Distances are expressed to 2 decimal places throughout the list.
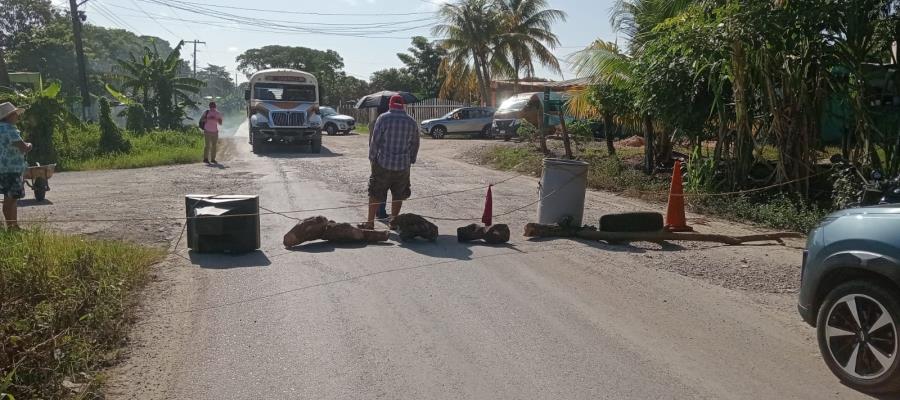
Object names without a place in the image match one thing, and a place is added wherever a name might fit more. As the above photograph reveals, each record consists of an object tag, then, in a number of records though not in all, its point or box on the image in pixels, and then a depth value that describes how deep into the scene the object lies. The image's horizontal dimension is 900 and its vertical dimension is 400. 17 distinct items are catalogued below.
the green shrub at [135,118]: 29.59
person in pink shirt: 20.33
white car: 38.09
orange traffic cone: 9.81
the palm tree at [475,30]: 38.59
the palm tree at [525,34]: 39.03
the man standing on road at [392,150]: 9.72
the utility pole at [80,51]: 29.55
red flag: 10.20
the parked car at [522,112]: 21.08
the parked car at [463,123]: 33.62
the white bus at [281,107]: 24.80
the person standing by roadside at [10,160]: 8.73
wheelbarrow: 11.73
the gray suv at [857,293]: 4.30
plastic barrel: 9.64
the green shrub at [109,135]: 22.05
